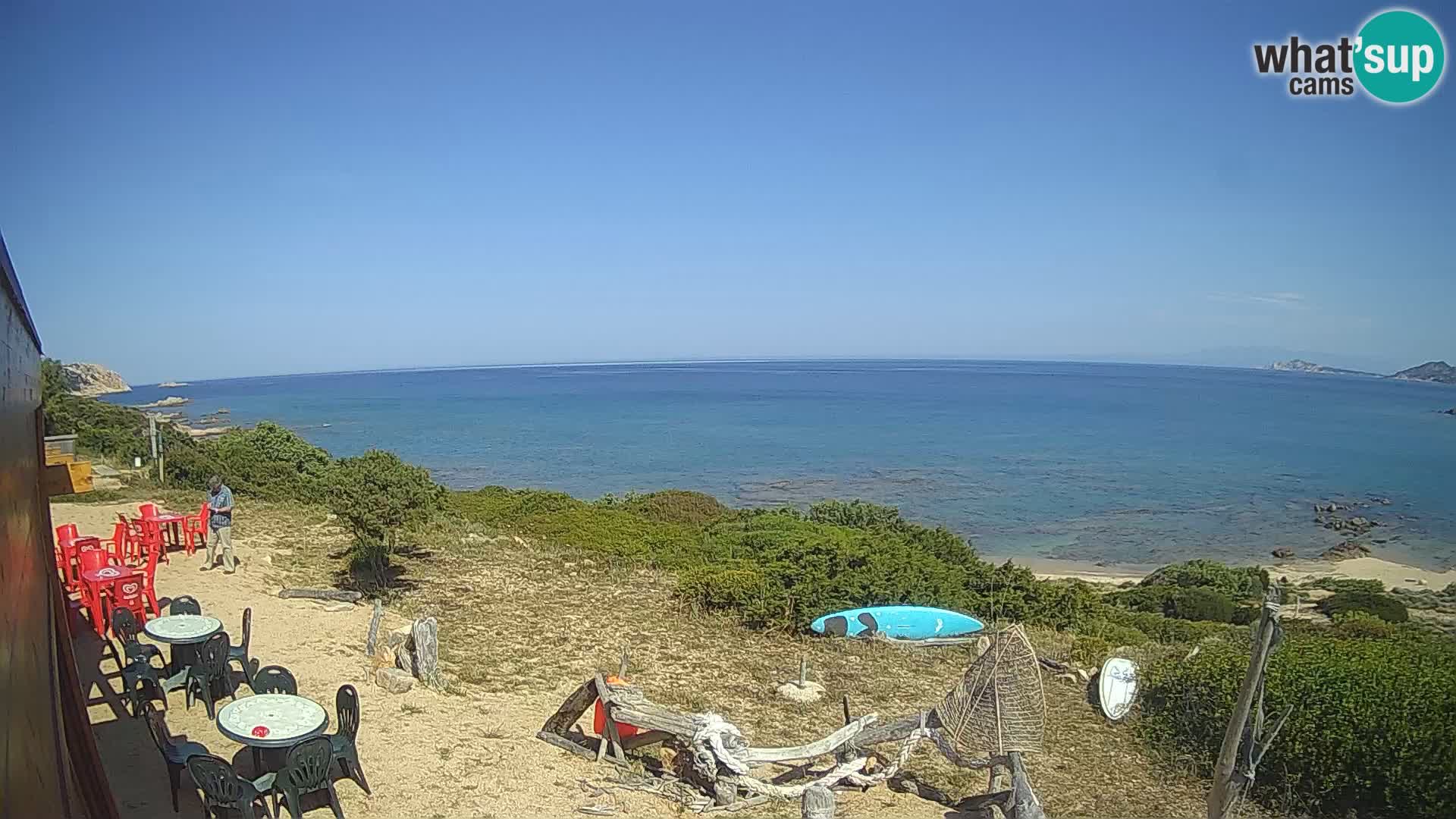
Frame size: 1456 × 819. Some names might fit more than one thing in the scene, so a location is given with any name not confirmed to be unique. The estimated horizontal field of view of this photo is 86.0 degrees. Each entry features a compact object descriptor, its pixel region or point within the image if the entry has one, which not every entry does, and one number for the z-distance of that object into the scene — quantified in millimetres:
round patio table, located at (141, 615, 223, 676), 6520
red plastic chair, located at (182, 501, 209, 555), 11712
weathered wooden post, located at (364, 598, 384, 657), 8281
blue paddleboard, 10898
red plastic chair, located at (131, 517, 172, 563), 10539
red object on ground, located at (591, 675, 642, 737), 6789
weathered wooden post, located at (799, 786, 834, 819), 4637
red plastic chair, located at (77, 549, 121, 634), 7914
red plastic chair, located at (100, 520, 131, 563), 9680
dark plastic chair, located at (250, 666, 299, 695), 6004
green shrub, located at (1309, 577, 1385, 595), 17734
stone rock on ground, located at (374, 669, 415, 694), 7656
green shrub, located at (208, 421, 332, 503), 16828
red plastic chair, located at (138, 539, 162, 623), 8508
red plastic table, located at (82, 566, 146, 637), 7773
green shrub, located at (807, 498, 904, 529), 19109
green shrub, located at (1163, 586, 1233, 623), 15195
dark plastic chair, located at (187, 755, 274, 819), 4660
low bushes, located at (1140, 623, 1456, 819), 6027
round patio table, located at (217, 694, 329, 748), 5016
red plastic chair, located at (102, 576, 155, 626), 8031
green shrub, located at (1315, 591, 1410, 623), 14523
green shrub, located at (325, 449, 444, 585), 11125
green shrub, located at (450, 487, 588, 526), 17719
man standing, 10570
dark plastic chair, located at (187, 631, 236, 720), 6418
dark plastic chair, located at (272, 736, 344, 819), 4957
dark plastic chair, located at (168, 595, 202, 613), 7418
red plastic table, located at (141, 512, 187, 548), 11023
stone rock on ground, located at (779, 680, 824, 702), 8501
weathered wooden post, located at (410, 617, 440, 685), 7910
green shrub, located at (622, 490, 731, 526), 20203
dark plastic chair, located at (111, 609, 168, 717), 6195
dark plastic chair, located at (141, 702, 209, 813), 5074
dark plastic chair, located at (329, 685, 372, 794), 5594
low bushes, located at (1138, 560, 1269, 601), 17188
